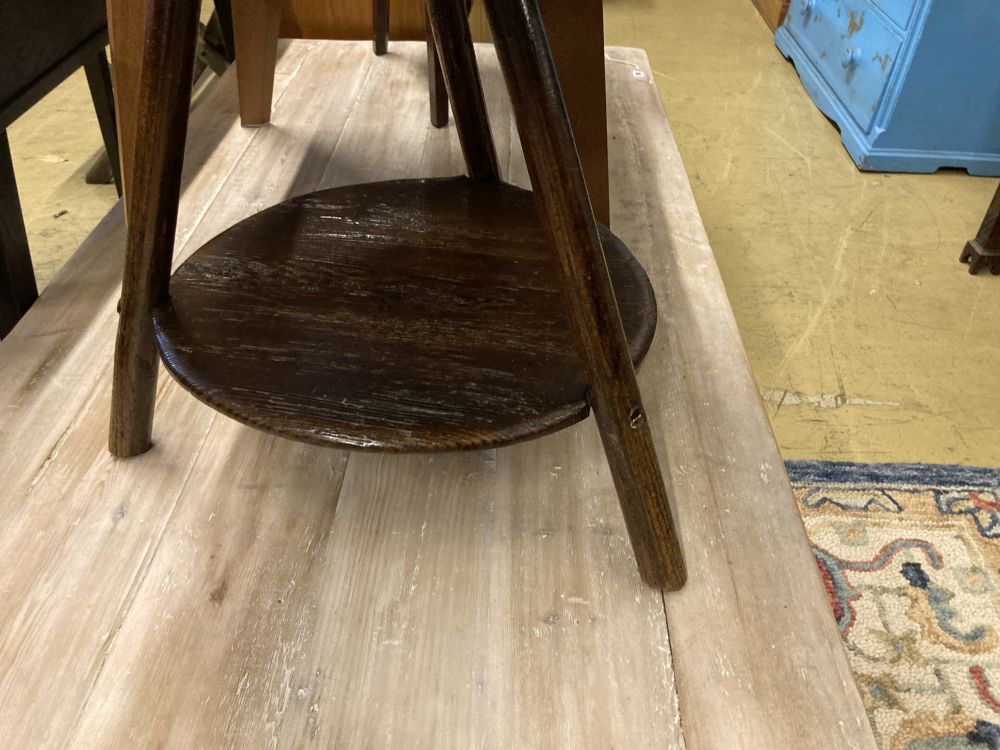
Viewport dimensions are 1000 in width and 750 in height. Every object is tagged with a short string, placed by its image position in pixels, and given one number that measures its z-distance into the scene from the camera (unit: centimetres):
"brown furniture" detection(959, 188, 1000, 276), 142
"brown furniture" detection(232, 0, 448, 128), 106
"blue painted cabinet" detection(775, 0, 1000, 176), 159
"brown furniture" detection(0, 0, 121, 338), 88
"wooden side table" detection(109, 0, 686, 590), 47
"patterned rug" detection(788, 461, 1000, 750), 80
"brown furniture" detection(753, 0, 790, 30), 235
